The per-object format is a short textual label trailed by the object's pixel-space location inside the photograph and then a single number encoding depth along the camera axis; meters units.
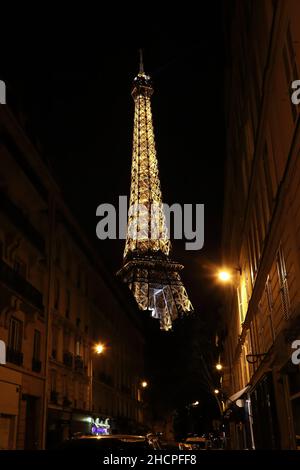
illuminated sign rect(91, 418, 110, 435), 44.61
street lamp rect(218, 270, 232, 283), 24.58
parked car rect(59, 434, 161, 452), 9.38
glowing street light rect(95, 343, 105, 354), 38.84
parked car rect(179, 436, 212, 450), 36.01
